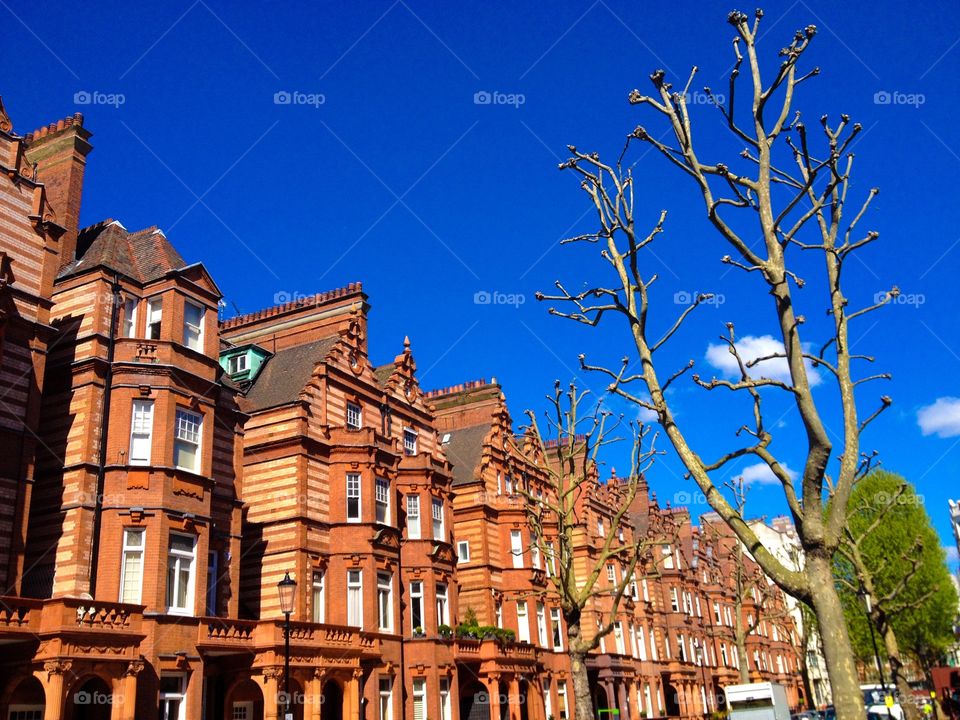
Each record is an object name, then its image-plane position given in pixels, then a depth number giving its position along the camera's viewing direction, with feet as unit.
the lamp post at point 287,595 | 70.18
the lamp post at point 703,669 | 213.46
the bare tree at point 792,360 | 38.22
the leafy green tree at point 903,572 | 175.22
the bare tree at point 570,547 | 87.81
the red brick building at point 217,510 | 73.00
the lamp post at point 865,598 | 111.83
